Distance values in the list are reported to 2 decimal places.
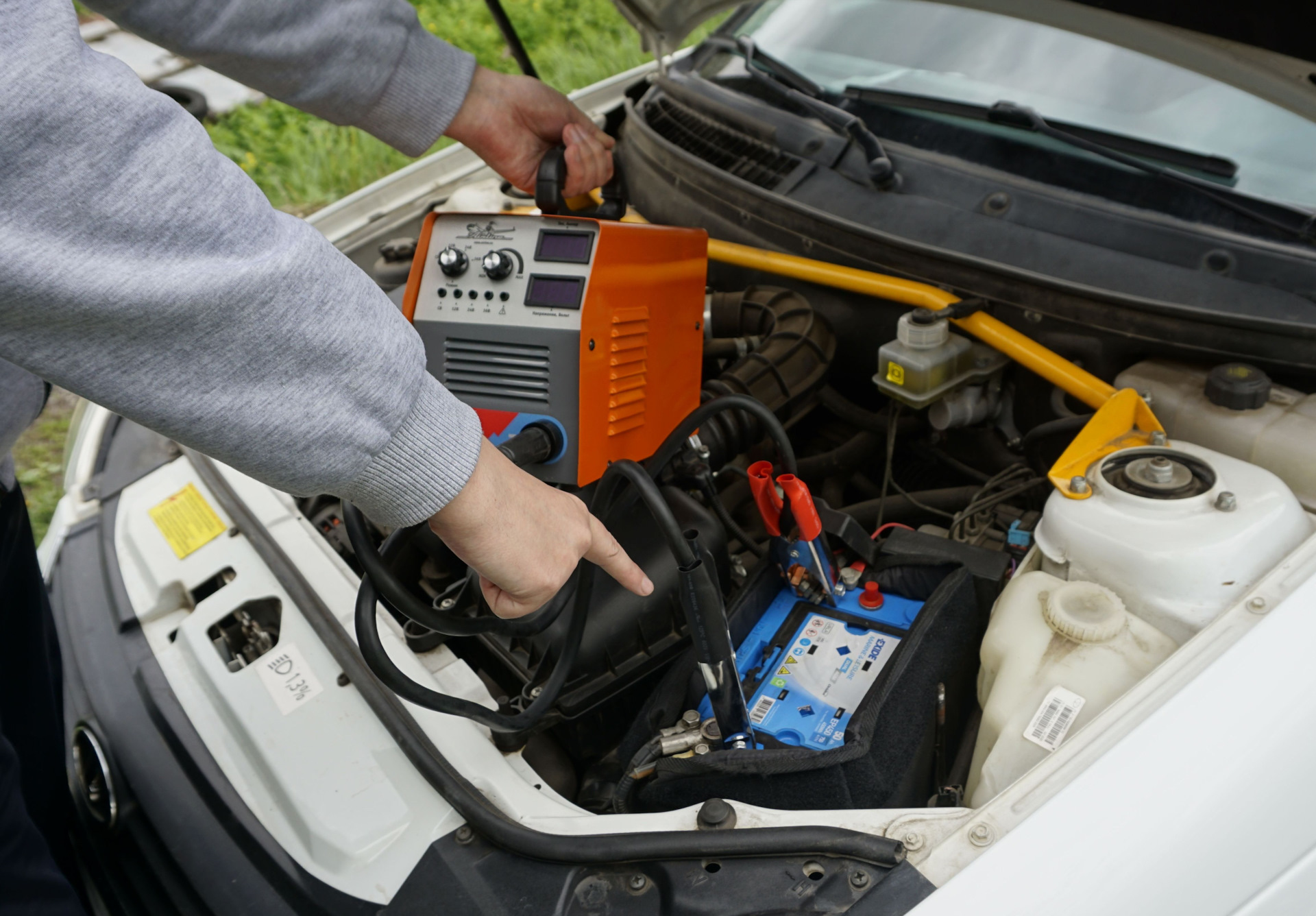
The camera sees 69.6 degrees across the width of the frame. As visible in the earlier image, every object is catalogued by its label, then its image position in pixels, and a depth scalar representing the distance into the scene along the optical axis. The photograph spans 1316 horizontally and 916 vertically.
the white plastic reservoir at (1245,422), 1.20
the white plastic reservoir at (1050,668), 1.00
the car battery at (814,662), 1.13
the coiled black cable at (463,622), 1.01
